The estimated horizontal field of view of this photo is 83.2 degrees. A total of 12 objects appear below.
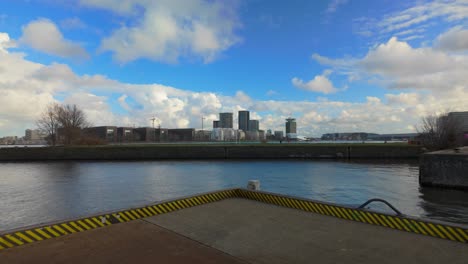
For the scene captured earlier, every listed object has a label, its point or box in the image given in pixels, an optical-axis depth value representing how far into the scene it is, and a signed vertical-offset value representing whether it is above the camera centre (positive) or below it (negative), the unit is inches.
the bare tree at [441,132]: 2062.6 +40.5
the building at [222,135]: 7396.7 +62.9
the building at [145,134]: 6764.8 +83.9
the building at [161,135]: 6853.8 +61.4
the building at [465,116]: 2997.8 +248.6
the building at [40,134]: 3359.3 +40.6
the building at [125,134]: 6371.1 +80.0
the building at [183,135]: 7564.0 +62.6
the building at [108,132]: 6033.5 +118.7
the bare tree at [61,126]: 3144.7 +137.0
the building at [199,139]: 7613.2 -53.7
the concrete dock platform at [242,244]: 231.0 -106.3
